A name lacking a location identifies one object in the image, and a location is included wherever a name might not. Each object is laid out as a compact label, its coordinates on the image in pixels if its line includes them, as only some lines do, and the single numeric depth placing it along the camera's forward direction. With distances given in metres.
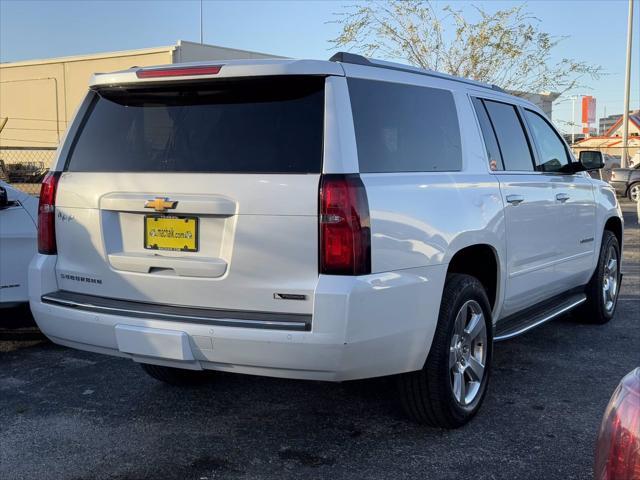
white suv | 3.20
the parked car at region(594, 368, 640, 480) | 1.64
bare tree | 16.17
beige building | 25.62
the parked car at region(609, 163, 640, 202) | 22.58
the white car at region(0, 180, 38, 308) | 5.30
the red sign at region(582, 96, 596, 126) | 35.03
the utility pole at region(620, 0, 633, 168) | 25.89
